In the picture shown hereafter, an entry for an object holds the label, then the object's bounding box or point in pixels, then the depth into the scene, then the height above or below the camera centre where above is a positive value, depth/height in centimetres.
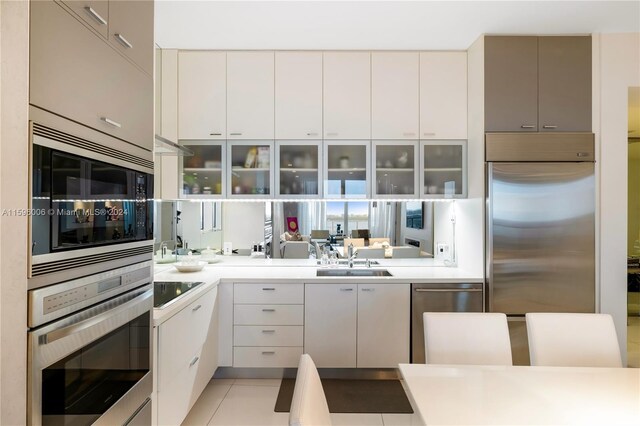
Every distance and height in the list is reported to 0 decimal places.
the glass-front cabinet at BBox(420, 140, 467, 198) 309 +40
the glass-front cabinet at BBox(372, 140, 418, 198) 310 +38
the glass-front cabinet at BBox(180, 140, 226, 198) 310 +36
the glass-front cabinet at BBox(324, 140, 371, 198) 312 +36
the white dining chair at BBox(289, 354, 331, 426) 86 -49
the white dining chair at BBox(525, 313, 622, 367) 171 -62
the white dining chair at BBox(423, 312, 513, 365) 169 -61
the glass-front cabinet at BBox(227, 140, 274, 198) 310 +38
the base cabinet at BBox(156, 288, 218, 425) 180 -86
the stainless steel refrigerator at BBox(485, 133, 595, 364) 272 -15
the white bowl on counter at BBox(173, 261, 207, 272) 289 -44
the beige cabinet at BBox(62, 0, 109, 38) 117 +69
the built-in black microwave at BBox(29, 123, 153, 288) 101 +2
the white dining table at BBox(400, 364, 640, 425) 112 -64
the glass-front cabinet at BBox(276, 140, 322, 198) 311 +38
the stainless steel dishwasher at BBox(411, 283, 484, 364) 279 -66
